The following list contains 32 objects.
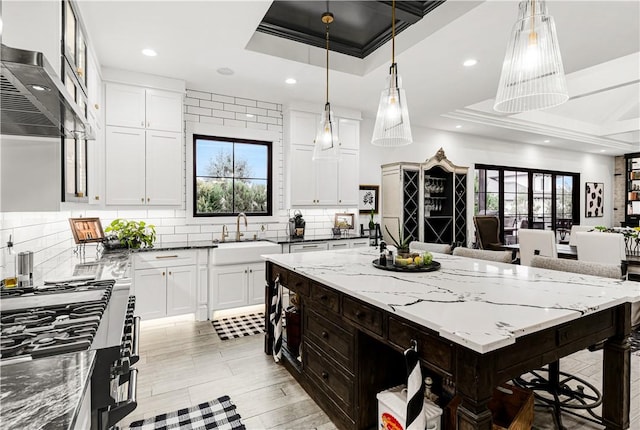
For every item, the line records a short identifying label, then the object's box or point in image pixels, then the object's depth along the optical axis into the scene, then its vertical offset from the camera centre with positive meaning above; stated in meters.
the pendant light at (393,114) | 2.18 +0.65
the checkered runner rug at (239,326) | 3.59 -1.33
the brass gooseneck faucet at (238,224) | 4.55 -0.19
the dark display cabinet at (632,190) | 8.95 +0.62
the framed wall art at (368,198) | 5.56 +0.22
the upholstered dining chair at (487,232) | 5.75 -0.35
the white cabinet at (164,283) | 3.63 -0.82
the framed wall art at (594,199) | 8.83 +0.35
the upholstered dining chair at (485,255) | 2.66 -0.37
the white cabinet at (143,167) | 3.63 +0.49
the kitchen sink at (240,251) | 3.95 -0.50
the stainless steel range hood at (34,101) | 0.96 +0.41
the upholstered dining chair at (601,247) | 3.47 -0.38
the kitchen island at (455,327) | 1.22 -0.52
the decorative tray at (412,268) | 2.24 -0.39
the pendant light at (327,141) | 2.83 +0.60
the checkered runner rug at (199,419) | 2.07 -1.34
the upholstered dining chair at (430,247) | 3.24 -0.36
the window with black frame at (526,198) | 7.05 +0.33
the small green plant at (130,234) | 3.44 -0.25
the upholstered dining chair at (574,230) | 5.20 -0.29
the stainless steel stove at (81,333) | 0.96 -0.40
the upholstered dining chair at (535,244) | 3.89 -0.39
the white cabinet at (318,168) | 4.71 +0.63
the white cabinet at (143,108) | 3.61 +1.16
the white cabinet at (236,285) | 3.97 -0.92
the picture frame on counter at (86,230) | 2.82 -0.18
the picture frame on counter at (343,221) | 5.30 -0.16
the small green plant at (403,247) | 2.45 -0.26
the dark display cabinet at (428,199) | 5.44 +0.21
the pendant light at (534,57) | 1.54 +0.73
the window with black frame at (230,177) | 4.46 +0.48
